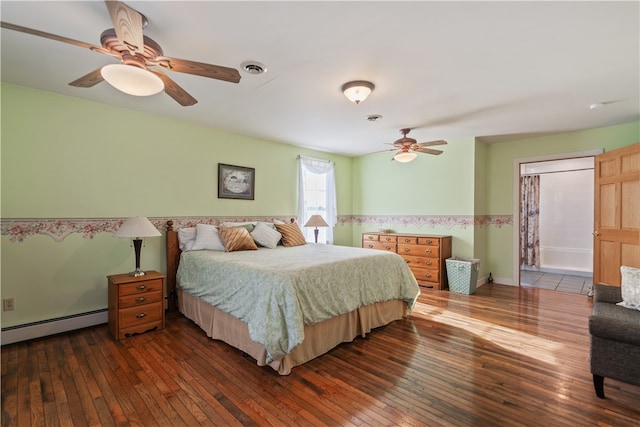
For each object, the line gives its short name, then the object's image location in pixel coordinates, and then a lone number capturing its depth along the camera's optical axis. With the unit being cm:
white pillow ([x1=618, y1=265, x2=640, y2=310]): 207
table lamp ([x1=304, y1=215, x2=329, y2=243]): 457
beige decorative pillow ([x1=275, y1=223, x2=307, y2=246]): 401
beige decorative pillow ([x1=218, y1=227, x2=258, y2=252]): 344
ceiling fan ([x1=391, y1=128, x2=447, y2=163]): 391
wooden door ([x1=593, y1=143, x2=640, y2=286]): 336
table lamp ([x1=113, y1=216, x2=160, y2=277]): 285
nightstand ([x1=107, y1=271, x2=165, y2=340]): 276
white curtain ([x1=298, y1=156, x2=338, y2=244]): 511
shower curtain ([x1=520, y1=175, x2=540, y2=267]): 622
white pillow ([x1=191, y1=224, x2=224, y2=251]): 347
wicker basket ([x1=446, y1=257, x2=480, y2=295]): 429
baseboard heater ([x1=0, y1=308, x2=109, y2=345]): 266
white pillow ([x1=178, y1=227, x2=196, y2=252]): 352
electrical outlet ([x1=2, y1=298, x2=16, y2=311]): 266
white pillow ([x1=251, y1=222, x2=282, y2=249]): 380
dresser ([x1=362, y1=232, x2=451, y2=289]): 459
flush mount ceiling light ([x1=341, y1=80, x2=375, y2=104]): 253
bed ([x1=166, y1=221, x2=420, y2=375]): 216
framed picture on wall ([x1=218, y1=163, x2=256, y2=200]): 413
